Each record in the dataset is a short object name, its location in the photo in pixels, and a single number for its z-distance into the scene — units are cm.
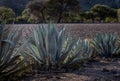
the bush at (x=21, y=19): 6740
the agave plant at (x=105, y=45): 740
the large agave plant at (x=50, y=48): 490
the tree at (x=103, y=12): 7594
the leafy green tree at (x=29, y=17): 6258
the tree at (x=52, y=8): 6097
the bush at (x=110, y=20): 7555
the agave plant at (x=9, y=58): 412
